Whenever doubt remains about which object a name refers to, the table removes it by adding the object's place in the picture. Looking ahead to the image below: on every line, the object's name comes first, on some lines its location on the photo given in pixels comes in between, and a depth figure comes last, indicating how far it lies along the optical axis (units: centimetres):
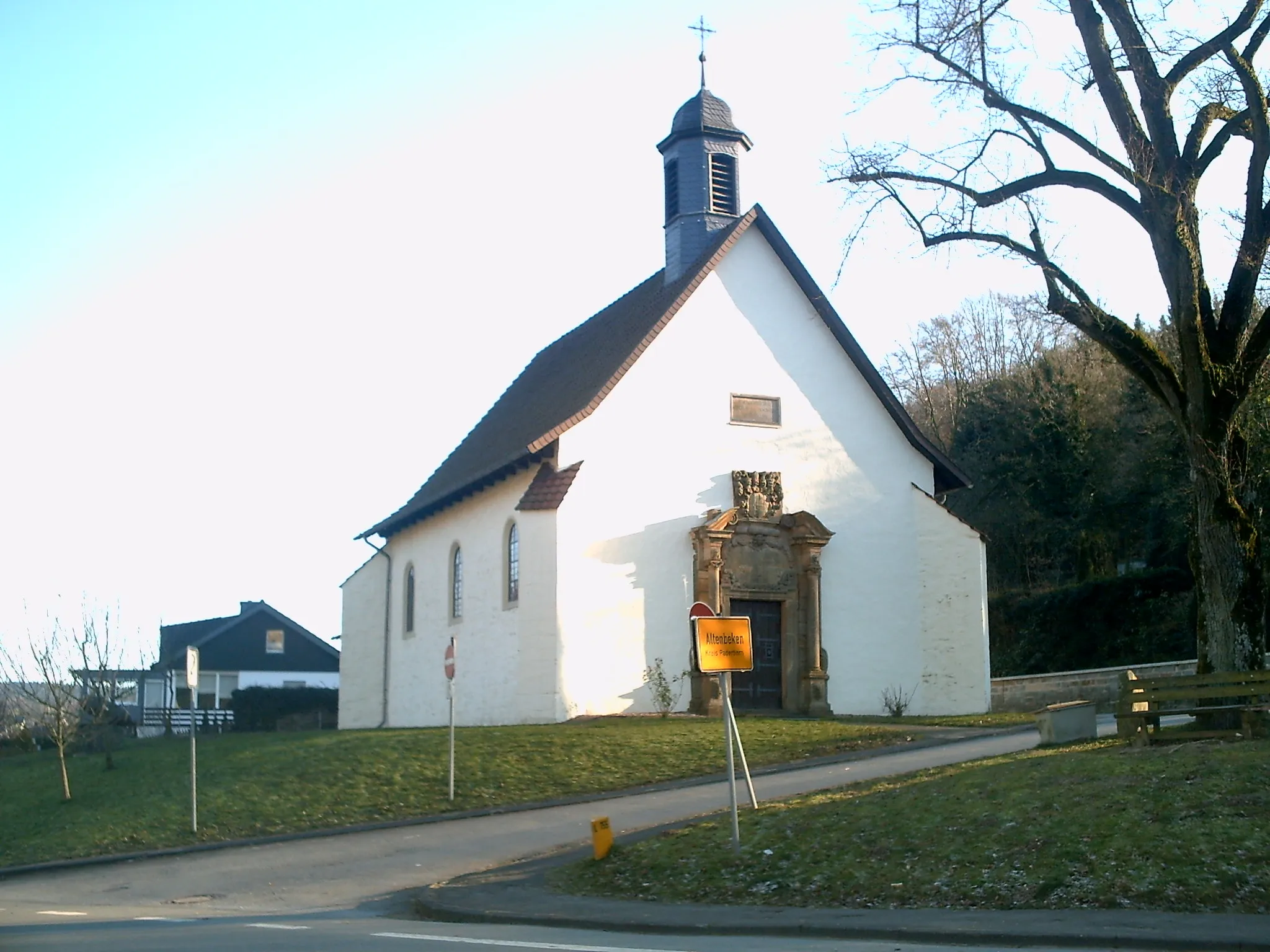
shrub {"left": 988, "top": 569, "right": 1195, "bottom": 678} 3553
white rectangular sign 1903
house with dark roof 6216
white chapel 2664
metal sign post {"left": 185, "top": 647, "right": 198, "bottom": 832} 1866
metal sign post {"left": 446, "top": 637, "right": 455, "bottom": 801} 1978
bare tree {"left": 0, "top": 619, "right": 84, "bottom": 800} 2478
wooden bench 1517
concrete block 1883
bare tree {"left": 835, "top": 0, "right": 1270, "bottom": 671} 1697
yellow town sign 1330
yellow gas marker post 1382
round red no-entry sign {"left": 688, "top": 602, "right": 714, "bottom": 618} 1362
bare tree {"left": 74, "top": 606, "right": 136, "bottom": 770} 2706
